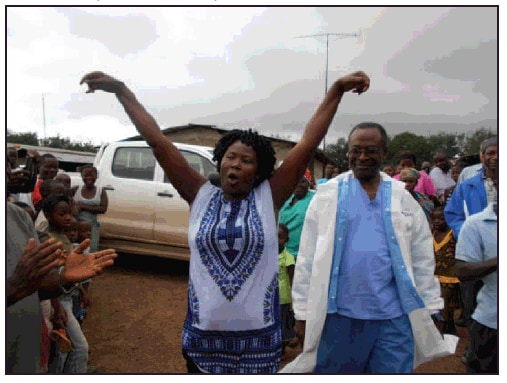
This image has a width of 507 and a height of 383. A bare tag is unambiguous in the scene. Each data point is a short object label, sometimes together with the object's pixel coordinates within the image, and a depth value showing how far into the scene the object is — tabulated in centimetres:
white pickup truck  621
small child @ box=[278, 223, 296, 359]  416
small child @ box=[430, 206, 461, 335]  462
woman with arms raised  194
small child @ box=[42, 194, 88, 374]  310
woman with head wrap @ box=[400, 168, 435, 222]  518
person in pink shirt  655
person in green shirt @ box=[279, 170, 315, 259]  459
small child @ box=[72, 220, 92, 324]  385
